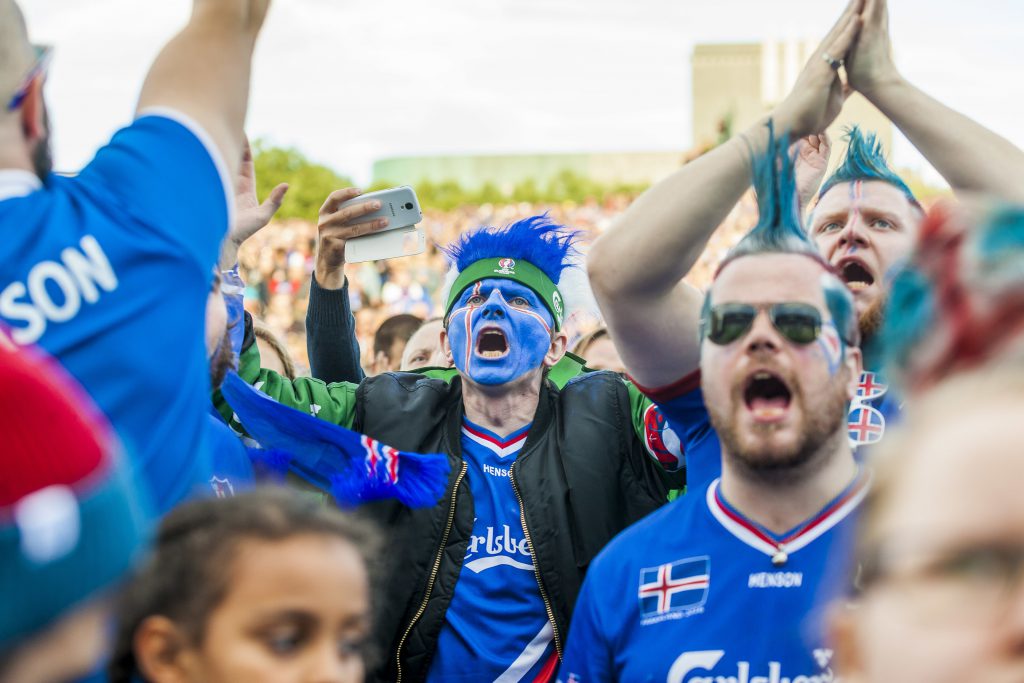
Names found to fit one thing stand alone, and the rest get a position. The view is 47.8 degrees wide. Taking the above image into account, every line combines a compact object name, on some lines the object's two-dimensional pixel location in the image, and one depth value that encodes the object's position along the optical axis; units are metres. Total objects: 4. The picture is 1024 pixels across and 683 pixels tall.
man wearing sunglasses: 2.27
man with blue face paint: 3.33
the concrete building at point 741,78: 36.44
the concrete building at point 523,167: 36.63
